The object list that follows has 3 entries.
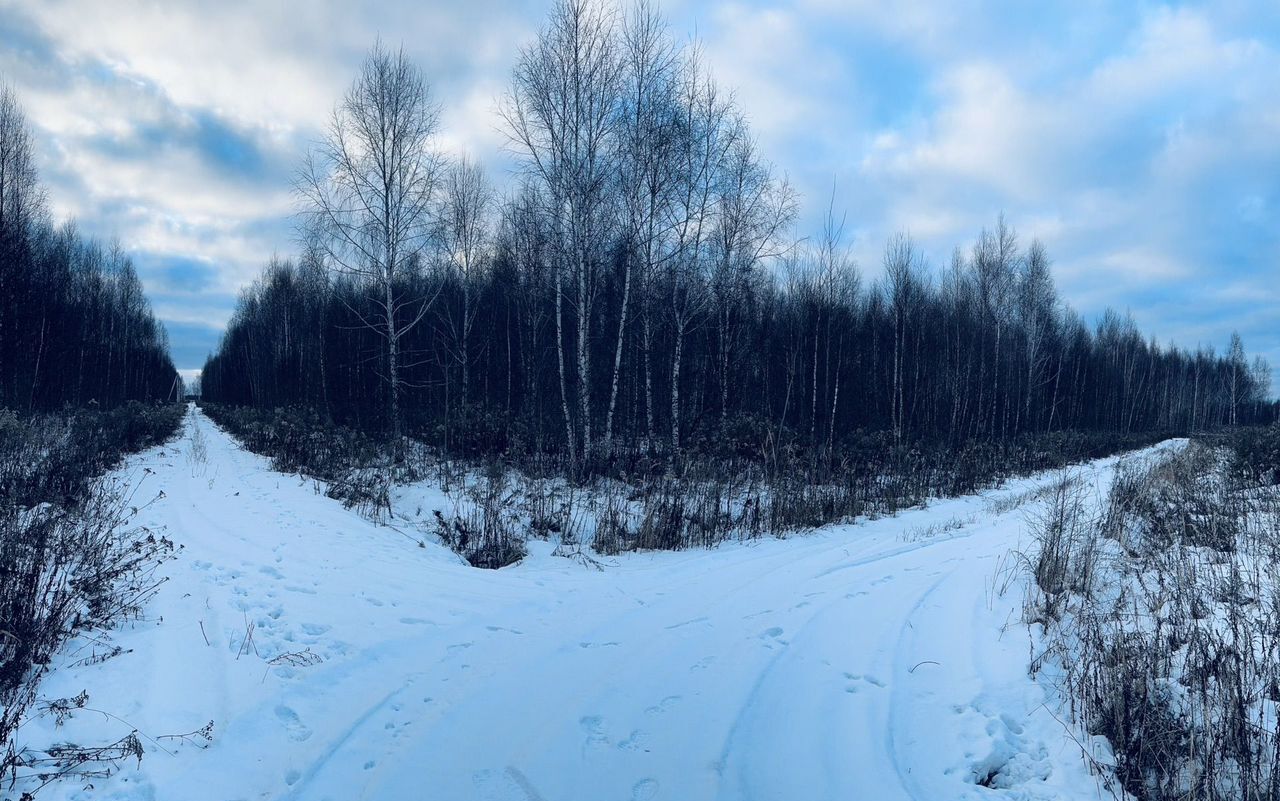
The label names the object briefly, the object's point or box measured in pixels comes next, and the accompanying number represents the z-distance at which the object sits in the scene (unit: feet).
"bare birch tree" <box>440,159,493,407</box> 66.74
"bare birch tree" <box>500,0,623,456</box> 41.96
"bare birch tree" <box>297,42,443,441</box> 56.24
